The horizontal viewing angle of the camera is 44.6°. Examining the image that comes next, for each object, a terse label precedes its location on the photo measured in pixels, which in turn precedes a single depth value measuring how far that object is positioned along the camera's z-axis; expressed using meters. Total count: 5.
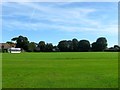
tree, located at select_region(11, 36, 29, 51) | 67.31
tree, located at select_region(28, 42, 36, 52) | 67.07
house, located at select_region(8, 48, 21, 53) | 59.62
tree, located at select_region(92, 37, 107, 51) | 69.85
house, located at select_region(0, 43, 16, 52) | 64.79
